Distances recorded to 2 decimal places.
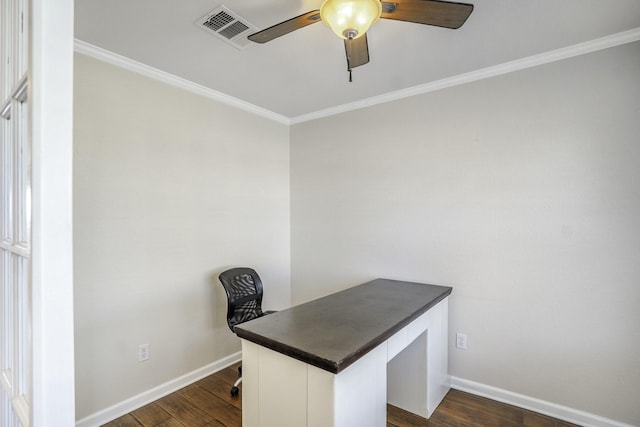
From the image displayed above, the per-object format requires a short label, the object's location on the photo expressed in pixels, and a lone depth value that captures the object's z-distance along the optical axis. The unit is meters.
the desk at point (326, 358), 1.32
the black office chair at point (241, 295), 2.58
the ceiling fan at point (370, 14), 1.33
